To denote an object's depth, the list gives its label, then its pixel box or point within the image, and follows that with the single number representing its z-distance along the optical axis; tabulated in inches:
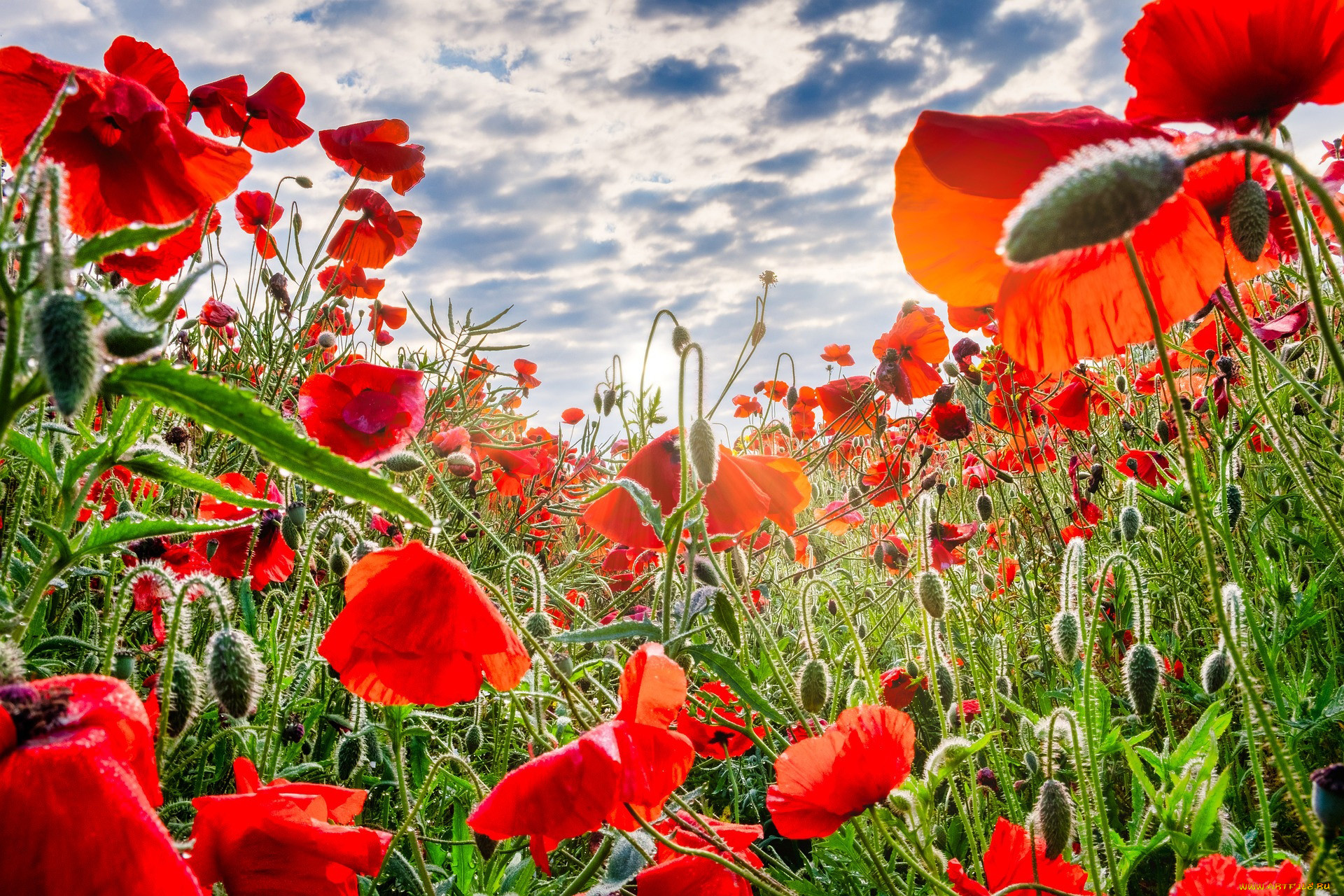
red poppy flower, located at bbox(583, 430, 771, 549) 16.5
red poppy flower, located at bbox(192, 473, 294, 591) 17.6
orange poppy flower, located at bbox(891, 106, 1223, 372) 9.5
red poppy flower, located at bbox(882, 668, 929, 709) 19.1
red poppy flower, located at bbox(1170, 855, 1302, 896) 9.2
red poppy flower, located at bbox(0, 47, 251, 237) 12.2
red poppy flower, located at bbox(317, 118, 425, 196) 20.2
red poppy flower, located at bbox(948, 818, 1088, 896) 11.8
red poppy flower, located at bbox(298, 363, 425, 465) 18.6
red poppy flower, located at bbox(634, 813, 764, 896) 11.2
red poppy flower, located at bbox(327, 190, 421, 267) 23.5
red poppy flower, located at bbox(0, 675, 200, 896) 6.4
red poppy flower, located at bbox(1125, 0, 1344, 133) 9.2
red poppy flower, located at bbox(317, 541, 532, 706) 11.7
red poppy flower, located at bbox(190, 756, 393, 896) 9.3
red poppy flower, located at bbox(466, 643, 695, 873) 9.9
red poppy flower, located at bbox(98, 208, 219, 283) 12.6
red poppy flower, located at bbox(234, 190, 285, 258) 27.1
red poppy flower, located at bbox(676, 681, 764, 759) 16.6
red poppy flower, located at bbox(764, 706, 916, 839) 10.9
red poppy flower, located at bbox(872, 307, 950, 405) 24.7
